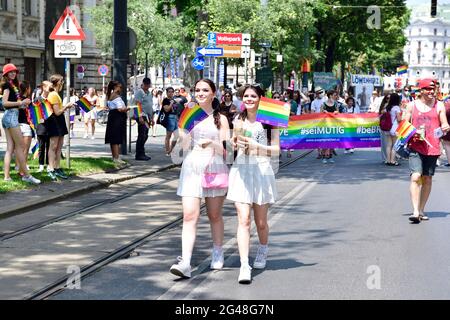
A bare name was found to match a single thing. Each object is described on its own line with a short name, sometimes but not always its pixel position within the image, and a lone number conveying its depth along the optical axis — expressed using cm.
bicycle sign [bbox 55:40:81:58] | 1656
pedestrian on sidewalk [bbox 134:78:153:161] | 2045
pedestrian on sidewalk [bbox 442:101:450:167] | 2009
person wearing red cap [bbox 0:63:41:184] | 1393
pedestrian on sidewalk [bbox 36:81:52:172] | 1535
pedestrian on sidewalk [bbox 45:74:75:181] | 1504
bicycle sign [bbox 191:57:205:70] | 2855
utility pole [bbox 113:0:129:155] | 2058
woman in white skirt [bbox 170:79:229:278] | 792
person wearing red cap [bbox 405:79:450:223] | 1170
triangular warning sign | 1648
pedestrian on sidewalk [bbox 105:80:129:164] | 1838
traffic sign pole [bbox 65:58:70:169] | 1654
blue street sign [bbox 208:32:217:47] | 2695
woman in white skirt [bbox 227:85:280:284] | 791
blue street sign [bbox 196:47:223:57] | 2564
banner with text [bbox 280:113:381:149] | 2212
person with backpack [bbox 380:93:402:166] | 2141
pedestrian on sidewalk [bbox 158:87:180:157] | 2262
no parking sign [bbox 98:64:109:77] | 5119
